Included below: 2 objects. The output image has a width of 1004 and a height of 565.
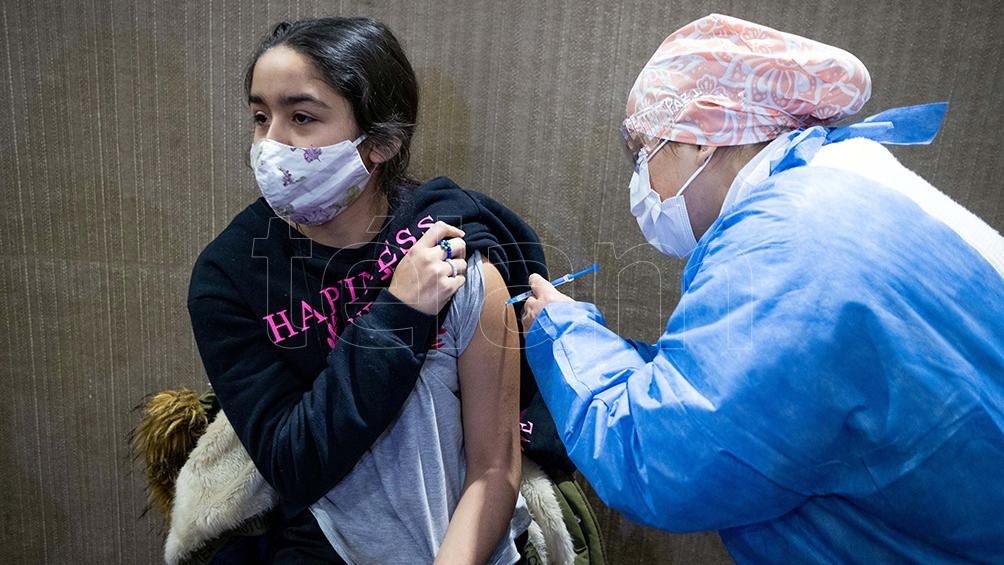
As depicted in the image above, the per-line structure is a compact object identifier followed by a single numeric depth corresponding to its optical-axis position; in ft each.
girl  3.75
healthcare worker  2.53
